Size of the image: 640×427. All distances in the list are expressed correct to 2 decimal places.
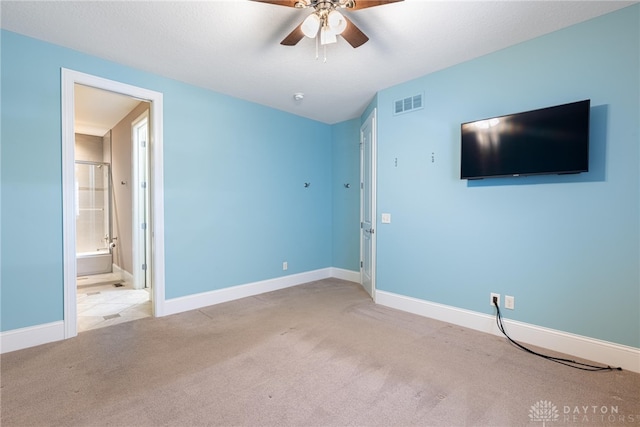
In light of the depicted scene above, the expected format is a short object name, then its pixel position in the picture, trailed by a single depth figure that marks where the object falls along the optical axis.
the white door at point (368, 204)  3.81
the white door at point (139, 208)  4.23
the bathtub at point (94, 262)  5.11
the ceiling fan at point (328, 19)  1.86
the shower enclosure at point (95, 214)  5.34
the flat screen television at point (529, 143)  2.25
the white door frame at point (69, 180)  2.64
